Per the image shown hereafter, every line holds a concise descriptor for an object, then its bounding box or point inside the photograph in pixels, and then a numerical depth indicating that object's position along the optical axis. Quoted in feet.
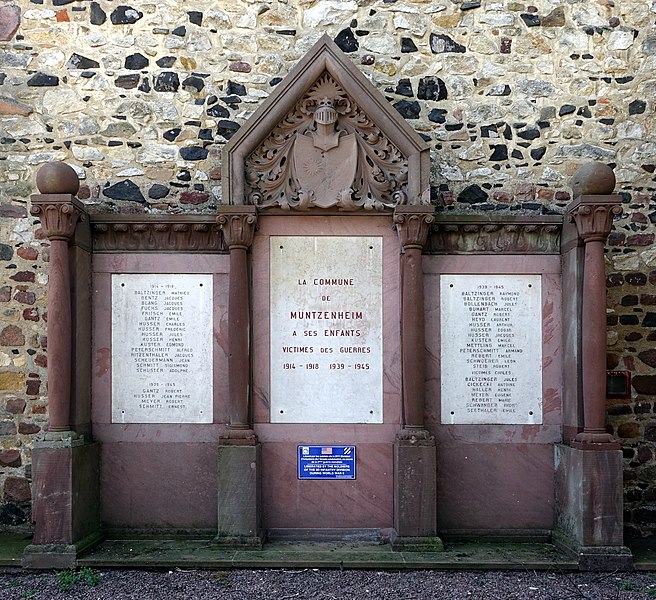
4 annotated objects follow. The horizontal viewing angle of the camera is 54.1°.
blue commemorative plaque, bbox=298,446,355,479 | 19.44
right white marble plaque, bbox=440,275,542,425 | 19.95
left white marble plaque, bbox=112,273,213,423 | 19.84
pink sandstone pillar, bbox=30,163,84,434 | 18.13
